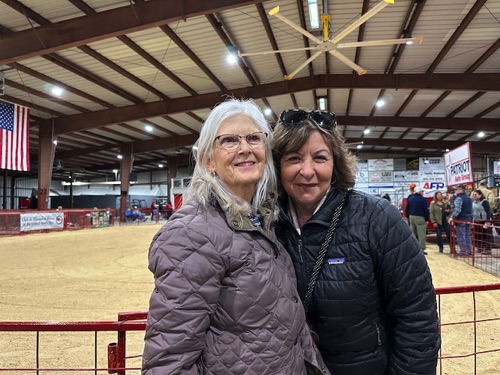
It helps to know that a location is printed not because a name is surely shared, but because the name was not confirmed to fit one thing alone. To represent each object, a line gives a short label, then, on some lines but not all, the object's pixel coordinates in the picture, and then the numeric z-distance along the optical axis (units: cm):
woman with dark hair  126
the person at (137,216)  2630
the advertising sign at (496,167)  2724
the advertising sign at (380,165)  3128
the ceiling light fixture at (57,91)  1430
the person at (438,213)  959
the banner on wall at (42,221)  1461
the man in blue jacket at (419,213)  900
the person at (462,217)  852
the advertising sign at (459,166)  795
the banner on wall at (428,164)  3044
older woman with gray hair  96
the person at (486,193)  1000
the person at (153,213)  2770
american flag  1271
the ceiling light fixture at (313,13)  883
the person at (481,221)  775
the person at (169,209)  2698
